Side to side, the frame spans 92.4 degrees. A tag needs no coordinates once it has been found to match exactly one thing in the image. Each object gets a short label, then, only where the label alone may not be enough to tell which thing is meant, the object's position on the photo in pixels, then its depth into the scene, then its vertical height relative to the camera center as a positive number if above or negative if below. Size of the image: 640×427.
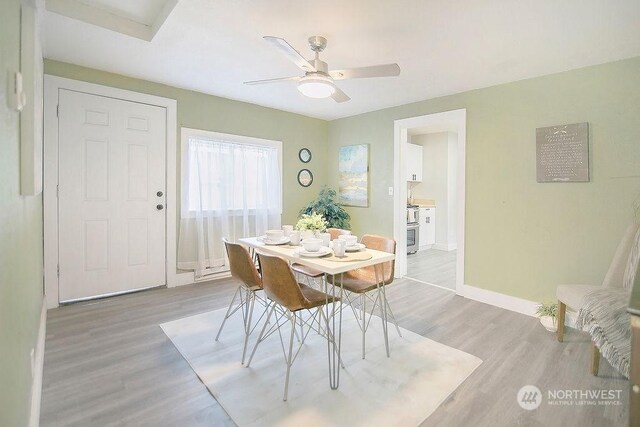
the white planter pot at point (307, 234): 2.40 -0.21
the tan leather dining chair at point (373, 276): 2.28 -0.55
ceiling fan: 2.02 +0.92
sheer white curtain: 3.82 +0.16
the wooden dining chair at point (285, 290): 1.78 -0.50
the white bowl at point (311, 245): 2.05 -0.25
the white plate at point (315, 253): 2.00 -0.30
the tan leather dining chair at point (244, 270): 2.14 -0.45
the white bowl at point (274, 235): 2.46 -0.22
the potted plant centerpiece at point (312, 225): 2.37 -0.13
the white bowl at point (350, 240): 2.26 -0.24
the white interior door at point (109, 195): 3.05 +0.13
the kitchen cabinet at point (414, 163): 6.25 +0.95
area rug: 1.64 -1.08
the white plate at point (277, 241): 2.42 -0.26
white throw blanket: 1.73 -0.70
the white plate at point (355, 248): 2.21 -0.29
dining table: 1.81 -0.33
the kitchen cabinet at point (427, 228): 6.21 -0.40
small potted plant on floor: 2.62 -0.93
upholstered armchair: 2.24 -0.49
